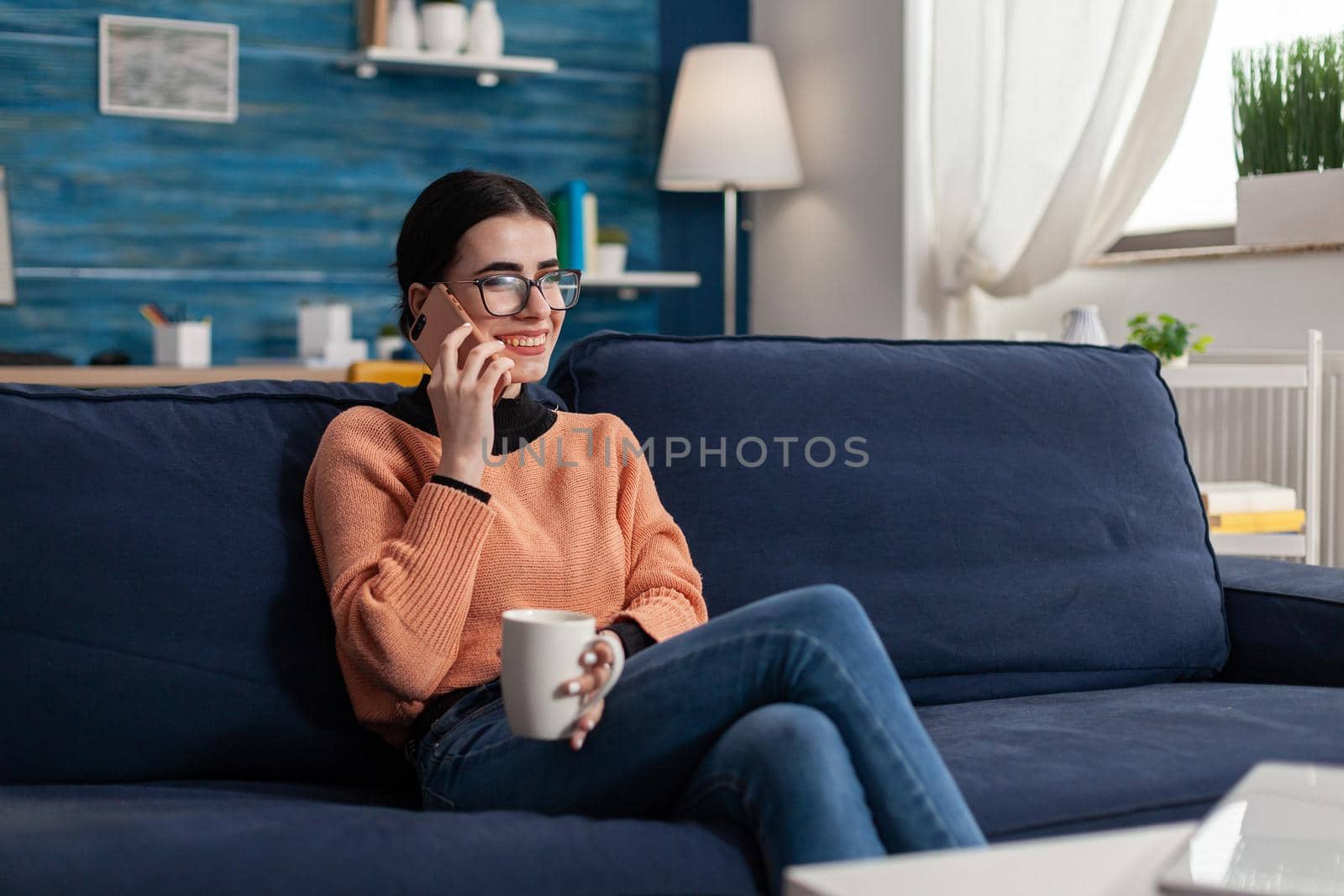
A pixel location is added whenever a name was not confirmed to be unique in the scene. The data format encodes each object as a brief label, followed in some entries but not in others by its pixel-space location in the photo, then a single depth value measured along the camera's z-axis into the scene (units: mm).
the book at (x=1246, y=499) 2713
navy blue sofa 1173
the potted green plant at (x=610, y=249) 4094
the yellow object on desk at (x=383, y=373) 3033
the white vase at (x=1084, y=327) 2947
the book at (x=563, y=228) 3980
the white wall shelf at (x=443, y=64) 3799
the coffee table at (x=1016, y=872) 847
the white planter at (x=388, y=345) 3807
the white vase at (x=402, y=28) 3824
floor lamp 3898
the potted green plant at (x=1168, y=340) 2846
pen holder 3555
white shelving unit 2729
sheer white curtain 3094
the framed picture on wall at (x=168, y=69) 3699
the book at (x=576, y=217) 3963
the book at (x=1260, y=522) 2723
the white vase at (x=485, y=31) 3891
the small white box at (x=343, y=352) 3727
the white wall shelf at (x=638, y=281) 4047
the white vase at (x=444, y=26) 3838
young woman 1188
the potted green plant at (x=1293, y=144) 2684
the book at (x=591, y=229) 4004
